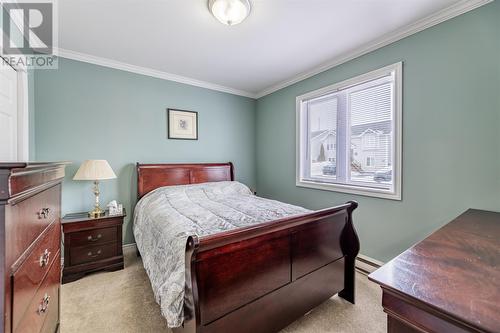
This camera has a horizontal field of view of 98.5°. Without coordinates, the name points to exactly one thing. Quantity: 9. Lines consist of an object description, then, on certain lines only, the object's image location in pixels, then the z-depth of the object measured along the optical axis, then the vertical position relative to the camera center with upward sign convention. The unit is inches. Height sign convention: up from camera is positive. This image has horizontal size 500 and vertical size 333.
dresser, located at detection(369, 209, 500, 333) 23.9 -16.1
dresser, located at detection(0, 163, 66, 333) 26.3 -12.8
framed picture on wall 129.9 +25.0
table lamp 93.6 -3.8
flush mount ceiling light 68.2 +50.9
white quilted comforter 50.3 -19.1
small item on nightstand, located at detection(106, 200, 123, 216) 101.3 -21.1
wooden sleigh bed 45.9 -27.9
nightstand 88.7 -34.7
